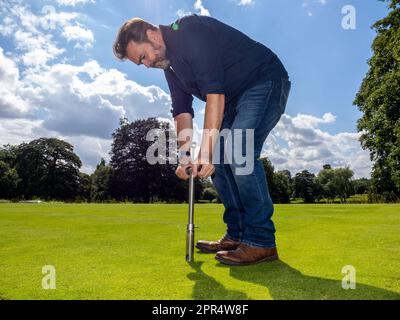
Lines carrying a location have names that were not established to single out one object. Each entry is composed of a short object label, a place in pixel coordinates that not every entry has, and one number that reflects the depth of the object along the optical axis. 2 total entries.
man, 3.42
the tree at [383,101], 26.39
